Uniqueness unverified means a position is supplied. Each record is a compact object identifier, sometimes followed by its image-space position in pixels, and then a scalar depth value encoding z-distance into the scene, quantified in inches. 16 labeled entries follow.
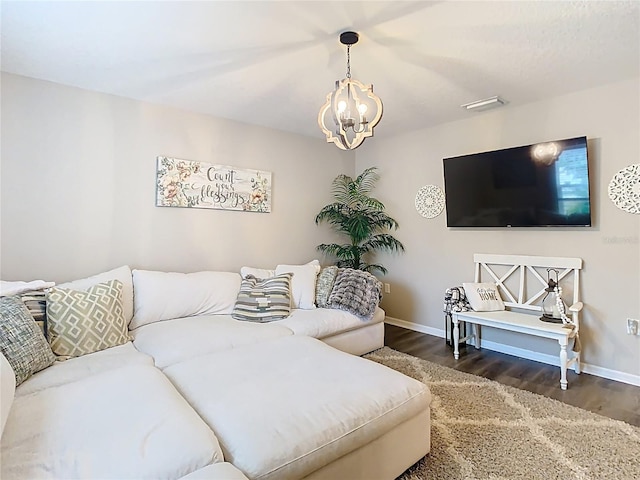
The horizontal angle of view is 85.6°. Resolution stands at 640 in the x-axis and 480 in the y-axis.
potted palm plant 171.5
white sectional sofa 44.4
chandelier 81.2
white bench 110.2
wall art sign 128.6
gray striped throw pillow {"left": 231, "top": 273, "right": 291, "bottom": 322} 116.6
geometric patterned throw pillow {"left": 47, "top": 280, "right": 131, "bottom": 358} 81.0
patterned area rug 67.7
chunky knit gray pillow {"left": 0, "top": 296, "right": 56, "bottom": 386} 66.3
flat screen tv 114.8
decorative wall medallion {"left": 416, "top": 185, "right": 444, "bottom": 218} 155.9
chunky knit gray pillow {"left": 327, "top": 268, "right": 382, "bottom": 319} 130.0
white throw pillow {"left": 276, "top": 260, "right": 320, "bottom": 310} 132.5
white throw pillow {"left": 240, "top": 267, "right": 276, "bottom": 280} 133.8
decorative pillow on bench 131.2
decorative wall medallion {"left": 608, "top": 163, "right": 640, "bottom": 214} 106.6
